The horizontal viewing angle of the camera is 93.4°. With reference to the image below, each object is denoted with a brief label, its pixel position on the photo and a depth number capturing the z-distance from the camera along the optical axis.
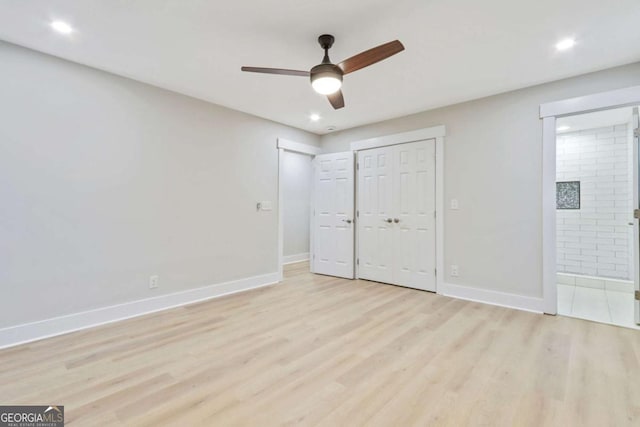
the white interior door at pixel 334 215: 4.95
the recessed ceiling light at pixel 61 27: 2.25
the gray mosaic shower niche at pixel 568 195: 4.66
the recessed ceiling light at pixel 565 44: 2.48
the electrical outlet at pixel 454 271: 3.89
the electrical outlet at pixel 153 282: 3.32
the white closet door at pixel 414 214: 4.14
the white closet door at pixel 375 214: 4.55
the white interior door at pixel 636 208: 2.88
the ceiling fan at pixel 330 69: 2.10
